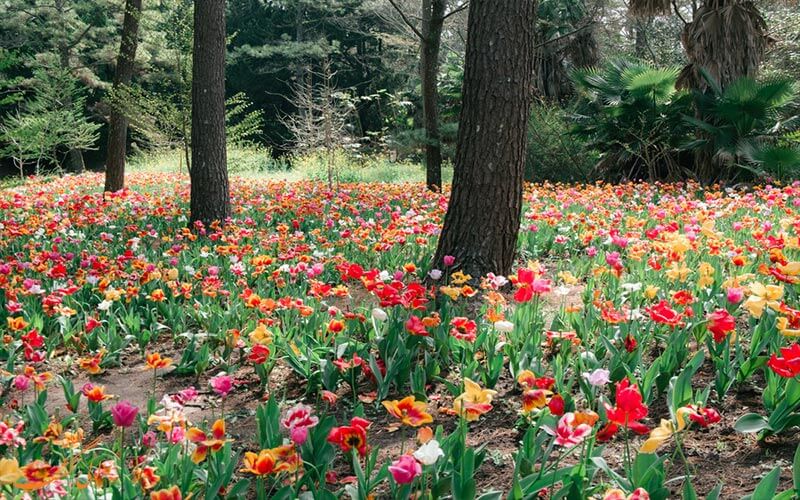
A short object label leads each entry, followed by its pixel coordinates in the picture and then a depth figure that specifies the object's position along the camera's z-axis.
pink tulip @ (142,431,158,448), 1.93
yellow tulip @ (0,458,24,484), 1.39
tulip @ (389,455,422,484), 1.35
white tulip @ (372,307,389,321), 2.65
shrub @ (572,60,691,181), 11.37
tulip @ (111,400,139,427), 1.57
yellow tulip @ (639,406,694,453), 1.53
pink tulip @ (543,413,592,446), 1.53
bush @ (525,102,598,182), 13.90
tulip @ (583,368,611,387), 1.70
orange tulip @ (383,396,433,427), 1.65
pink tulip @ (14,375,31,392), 2.02
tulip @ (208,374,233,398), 1.78
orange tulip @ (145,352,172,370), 2.08
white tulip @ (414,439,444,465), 1.41
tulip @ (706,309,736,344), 2.12
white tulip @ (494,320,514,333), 2.30
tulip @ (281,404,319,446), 1.63
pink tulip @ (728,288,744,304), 2.55
